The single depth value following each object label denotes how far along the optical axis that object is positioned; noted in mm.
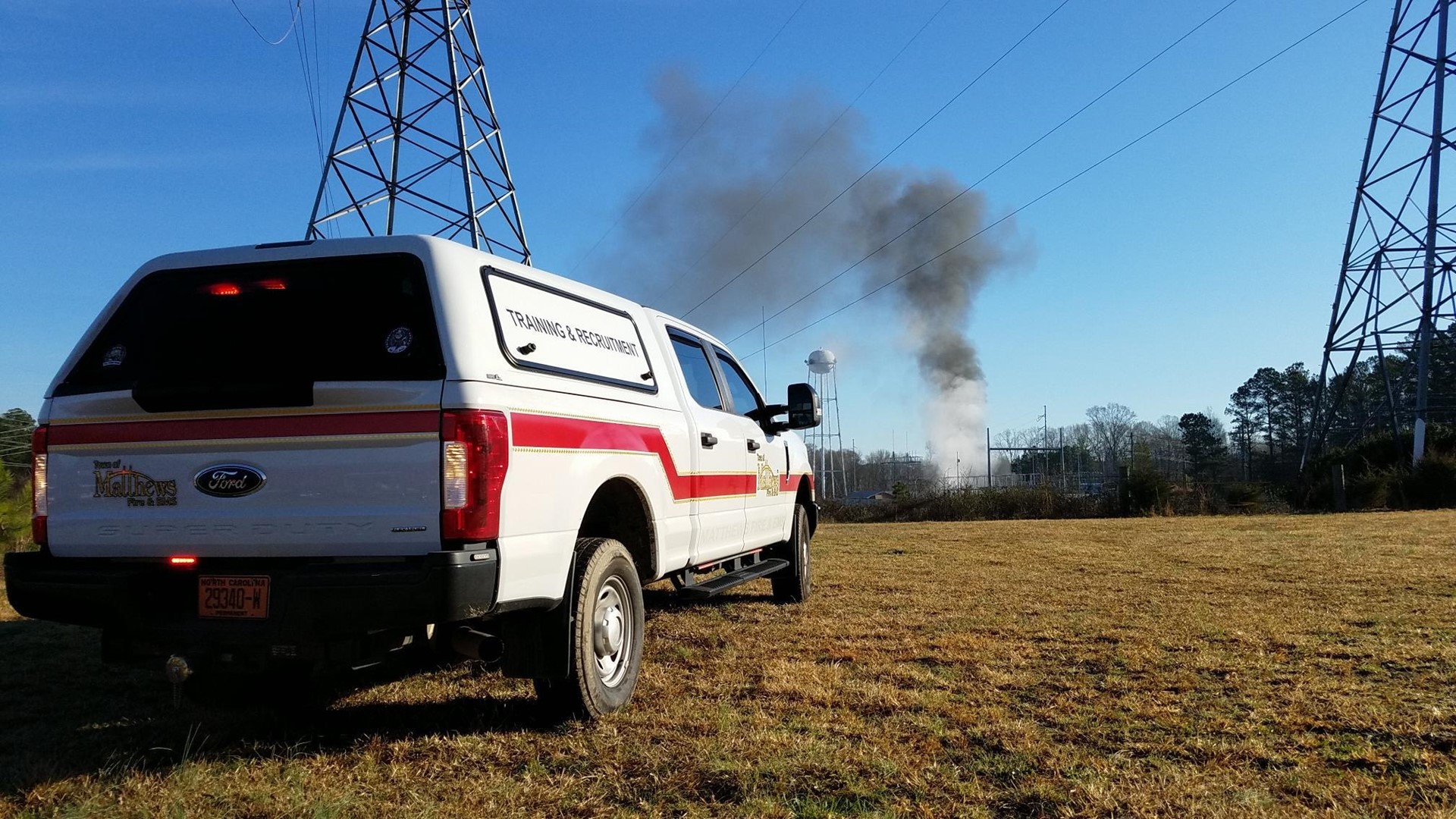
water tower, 33750
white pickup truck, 3211
